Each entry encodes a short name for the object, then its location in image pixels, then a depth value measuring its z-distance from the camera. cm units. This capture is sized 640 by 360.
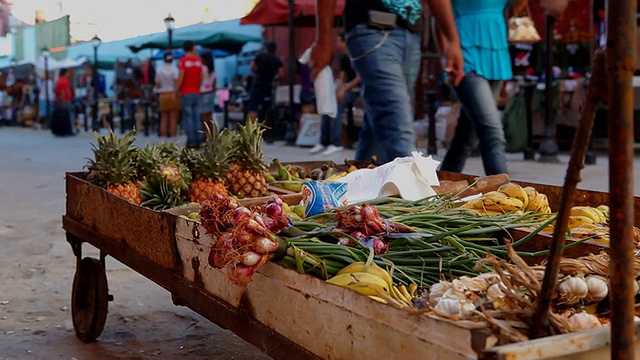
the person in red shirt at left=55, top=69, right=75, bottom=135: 2381
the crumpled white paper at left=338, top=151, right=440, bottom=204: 344
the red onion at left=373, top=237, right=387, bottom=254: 234
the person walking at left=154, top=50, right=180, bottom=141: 1878
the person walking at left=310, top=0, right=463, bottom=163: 482
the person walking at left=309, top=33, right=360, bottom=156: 1291
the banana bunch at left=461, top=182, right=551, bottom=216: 314
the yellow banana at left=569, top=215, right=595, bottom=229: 284
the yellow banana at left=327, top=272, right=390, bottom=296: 196
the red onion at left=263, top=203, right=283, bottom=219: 242
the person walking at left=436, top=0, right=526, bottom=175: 519
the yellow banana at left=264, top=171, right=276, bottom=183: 432
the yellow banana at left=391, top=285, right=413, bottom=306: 203
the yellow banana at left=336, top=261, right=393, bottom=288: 209
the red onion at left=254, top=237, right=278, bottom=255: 209
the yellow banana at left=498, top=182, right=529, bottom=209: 322
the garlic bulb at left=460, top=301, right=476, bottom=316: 174
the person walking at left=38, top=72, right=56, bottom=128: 2839
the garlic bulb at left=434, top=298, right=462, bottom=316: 177
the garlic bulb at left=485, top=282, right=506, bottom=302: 183
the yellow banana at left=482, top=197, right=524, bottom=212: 313
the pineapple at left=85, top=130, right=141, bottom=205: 390
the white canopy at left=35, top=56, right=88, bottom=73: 2944
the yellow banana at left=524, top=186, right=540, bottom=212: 321
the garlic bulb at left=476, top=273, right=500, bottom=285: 199
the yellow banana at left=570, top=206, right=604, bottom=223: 290
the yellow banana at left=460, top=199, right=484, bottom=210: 316
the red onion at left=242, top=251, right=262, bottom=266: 207
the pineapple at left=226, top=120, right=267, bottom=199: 403
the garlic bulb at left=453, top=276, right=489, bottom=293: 197
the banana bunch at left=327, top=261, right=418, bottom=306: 196
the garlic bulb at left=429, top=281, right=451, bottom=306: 192
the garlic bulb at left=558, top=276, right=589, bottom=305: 184
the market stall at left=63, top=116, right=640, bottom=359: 167
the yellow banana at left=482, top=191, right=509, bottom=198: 325
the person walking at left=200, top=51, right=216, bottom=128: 1620
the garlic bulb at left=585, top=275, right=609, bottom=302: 188
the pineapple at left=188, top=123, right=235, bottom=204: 398
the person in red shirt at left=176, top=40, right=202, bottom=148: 1540
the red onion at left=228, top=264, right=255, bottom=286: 207
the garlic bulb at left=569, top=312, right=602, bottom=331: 170
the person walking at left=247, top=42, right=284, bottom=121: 1591
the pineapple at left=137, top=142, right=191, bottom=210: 378
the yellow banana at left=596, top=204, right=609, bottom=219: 306
